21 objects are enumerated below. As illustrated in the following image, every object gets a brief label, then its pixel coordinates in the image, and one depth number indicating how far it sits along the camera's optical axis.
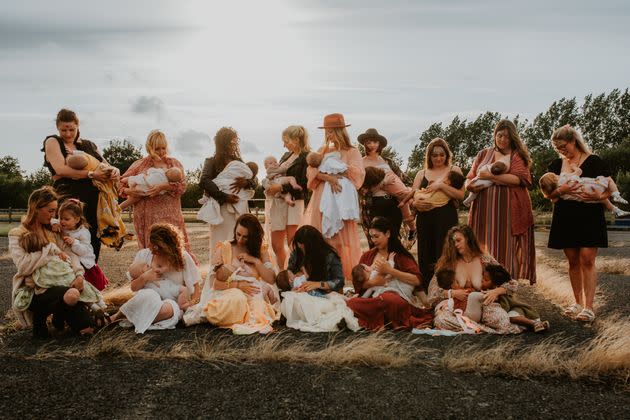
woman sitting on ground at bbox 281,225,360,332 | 5.16
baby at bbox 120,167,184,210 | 6.12
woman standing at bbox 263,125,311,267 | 6.64
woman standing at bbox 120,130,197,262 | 6.22
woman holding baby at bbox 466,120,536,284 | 6.00
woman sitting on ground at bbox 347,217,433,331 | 5.21
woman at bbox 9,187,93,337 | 4.88
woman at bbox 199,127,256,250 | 6.38
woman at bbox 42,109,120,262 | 5.78
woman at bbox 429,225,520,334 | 5.04
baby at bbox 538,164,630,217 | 5.58
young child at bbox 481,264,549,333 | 5.07
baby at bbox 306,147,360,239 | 6.26
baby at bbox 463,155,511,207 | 5.90
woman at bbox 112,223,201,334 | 5.09
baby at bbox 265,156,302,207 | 6.61
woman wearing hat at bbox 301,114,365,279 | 6.39
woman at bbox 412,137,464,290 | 6.17
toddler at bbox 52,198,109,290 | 5.28
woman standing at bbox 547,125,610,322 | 5.66
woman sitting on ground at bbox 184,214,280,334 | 5.21
